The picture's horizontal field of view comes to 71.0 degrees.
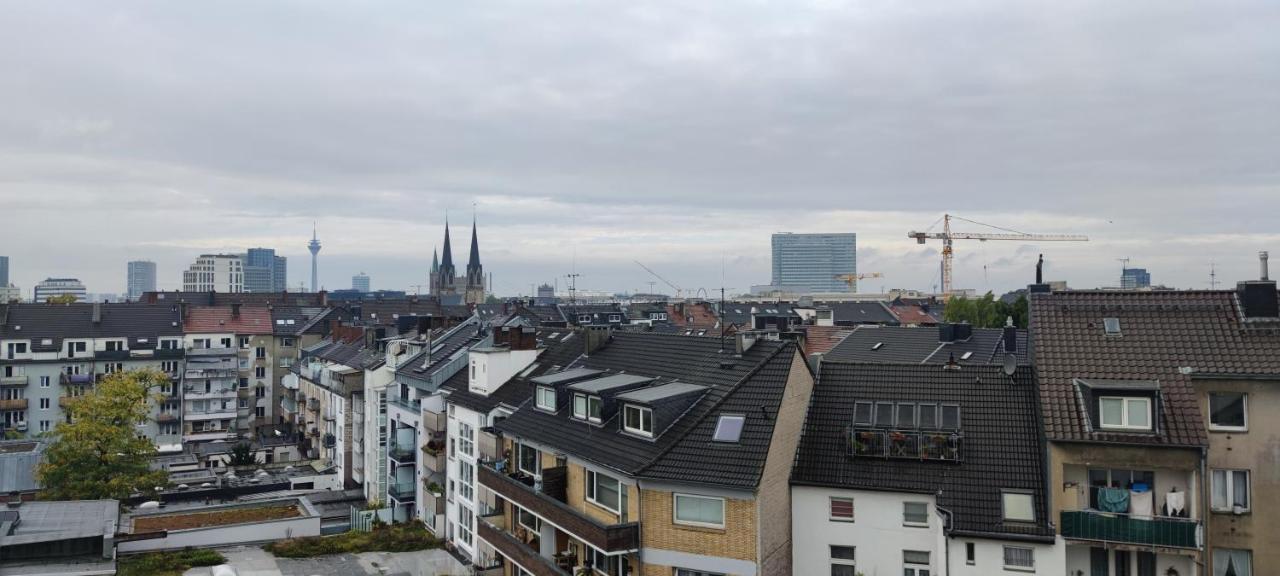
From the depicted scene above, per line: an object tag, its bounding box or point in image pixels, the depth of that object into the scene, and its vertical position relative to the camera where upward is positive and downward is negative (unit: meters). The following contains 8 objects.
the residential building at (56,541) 35.50 -10.03
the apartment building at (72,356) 77.88 -5.55
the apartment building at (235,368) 85.38 -7.42
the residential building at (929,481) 22.59 -5.10
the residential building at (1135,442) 21.44 -3.69
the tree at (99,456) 51.19 -9.47
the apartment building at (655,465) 23.78 -4.97
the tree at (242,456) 74.19 -13.45
